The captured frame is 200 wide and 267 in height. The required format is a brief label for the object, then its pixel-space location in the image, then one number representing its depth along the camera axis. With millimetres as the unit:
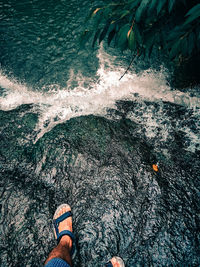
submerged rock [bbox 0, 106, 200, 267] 1585
